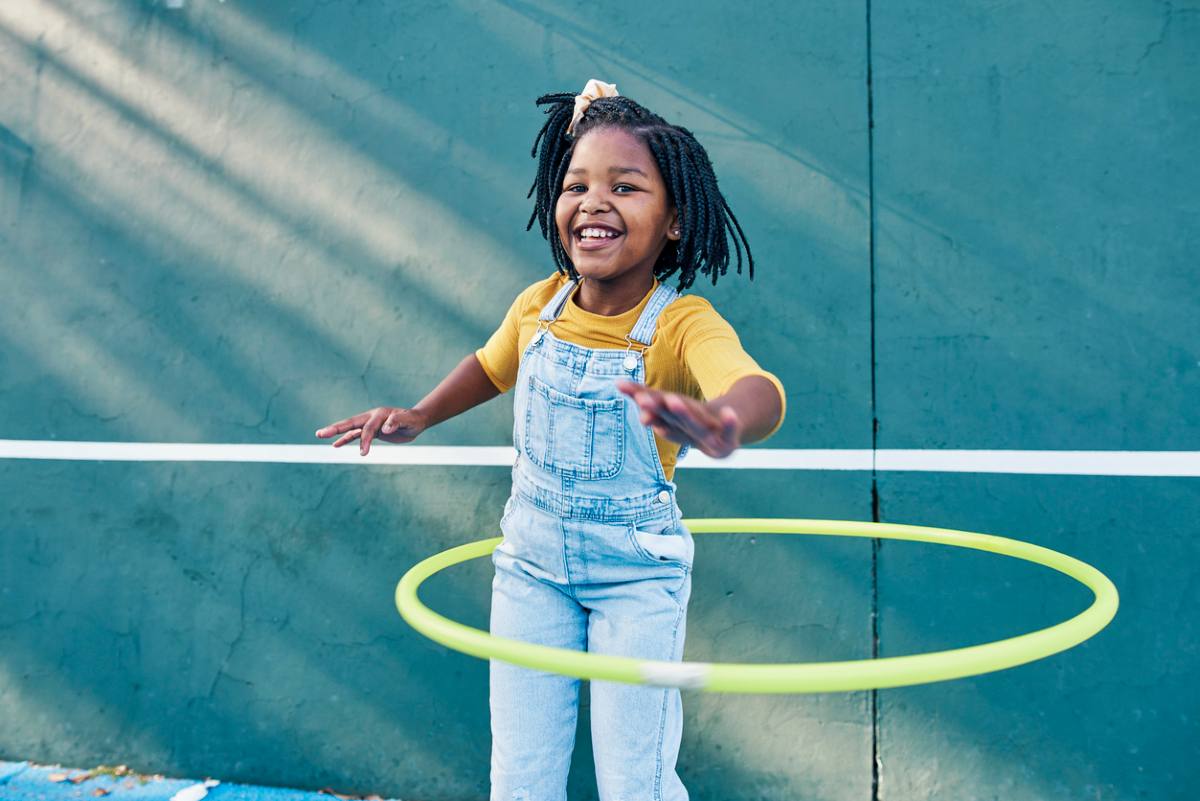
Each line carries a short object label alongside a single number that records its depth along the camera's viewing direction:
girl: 1.75
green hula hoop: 1.22
